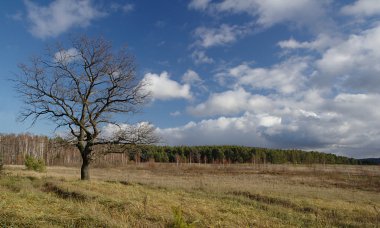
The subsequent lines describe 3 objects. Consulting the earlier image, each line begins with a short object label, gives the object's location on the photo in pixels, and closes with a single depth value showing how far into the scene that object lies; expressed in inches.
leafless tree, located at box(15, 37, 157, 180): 1041.5
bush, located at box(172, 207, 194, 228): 245.9
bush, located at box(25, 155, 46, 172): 1664.0
